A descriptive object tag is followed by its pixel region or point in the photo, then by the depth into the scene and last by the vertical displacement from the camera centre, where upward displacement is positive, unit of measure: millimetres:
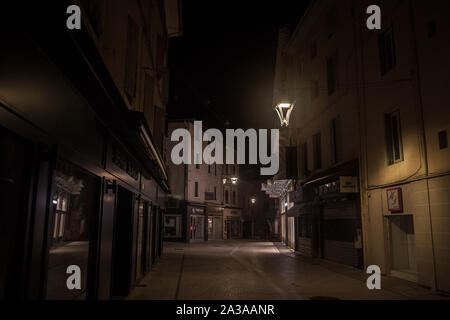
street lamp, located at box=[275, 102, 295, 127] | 13320 +4168
